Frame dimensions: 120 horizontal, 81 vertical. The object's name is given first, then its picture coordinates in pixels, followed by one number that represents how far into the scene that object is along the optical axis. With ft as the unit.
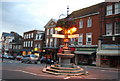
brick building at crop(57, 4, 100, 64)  93.76
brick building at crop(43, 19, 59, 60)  128.59
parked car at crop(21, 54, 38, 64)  93.40
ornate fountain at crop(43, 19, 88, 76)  45.70
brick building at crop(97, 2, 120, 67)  80.51
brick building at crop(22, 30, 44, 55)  151.74
